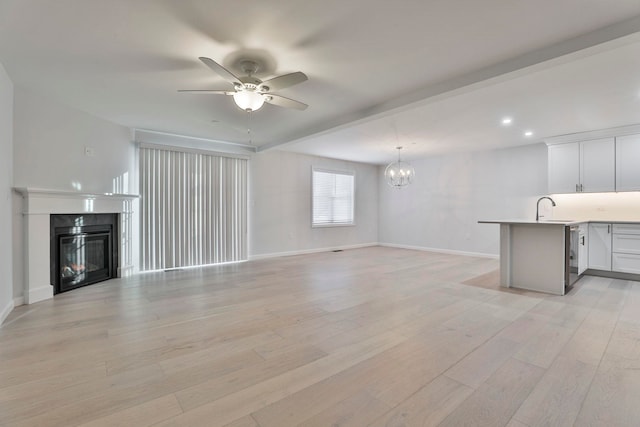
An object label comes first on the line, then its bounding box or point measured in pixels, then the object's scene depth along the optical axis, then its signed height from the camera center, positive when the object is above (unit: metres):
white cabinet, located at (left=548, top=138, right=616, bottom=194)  5.13 +0.80
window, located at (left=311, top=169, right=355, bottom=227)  7.89 +0.38
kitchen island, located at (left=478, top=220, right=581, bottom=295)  3.86 -0.64
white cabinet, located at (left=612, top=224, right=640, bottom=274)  4.60 -0.62
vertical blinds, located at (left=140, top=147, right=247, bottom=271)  5.34 +0.05
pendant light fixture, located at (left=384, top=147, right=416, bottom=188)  6.70 +0.89
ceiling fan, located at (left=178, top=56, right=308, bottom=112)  2.56 +1.17
